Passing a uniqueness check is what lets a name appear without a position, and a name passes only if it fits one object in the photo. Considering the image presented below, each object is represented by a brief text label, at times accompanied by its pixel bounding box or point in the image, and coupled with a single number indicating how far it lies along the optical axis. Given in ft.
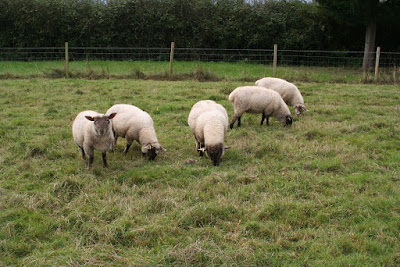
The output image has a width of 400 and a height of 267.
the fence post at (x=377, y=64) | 50.59
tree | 55.98
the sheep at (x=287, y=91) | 31.04
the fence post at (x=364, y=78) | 49.10
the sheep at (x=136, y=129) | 20.08
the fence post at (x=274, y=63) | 50.98
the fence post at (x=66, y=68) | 48.91
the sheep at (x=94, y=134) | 17.78
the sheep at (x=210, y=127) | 19.20
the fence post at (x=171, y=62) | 49.98
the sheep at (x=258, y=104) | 27.17
